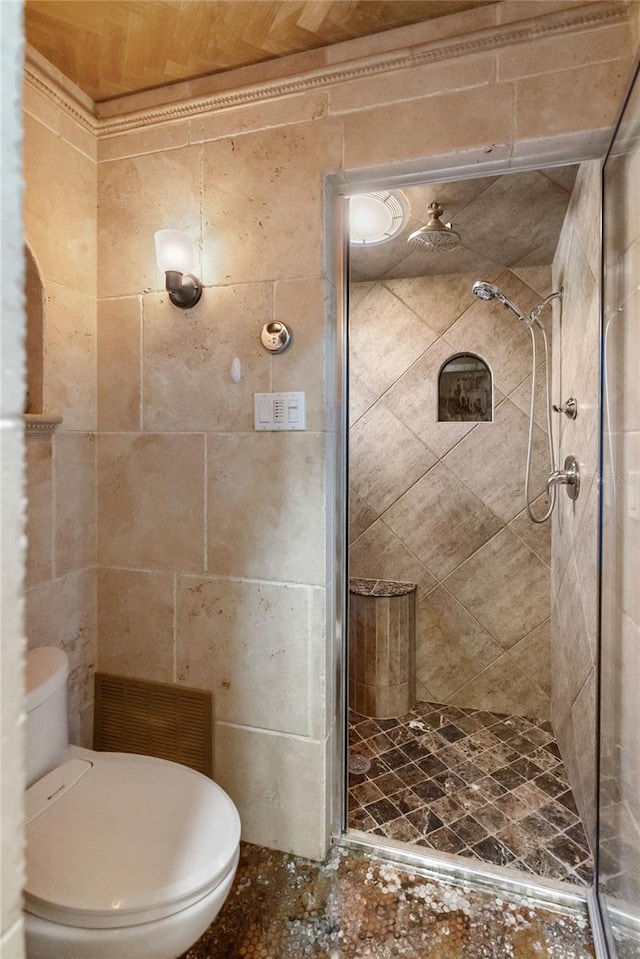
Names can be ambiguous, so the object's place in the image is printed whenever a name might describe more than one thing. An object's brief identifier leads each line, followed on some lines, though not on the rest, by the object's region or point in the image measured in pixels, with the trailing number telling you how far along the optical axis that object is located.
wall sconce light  1.43
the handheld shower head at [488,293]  2.10
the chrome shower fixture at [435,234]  1.93
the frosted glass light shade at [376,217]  1.87
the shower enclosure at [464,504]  1.94
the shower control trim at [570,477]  1.77
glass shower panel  1.01
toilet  0.89
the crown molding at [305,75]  1.21
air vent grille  1.56
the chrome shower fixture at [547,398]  1.83
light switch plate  1.43
